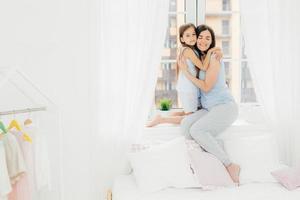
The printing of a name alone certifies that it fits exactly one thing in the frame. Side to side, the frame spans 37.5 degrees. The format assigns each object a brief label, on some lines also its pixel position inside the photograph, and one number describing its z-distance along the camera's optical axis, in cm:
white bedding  256
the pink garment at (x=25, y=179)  223
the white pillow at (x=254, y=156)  287
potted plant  329
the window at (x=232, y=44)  339
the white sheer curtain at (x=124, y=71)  296
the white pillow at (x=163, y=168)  269
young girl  308
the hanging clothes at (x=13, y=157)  217
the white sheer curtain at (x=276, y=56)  315
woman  297
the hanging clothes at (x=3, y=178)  207
